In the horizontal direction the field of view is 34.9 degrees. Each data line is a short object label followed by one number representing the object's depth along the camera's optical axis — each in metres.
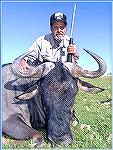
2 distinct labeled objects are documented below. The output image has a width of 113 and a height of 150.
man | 1.82
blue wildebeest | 1.78
